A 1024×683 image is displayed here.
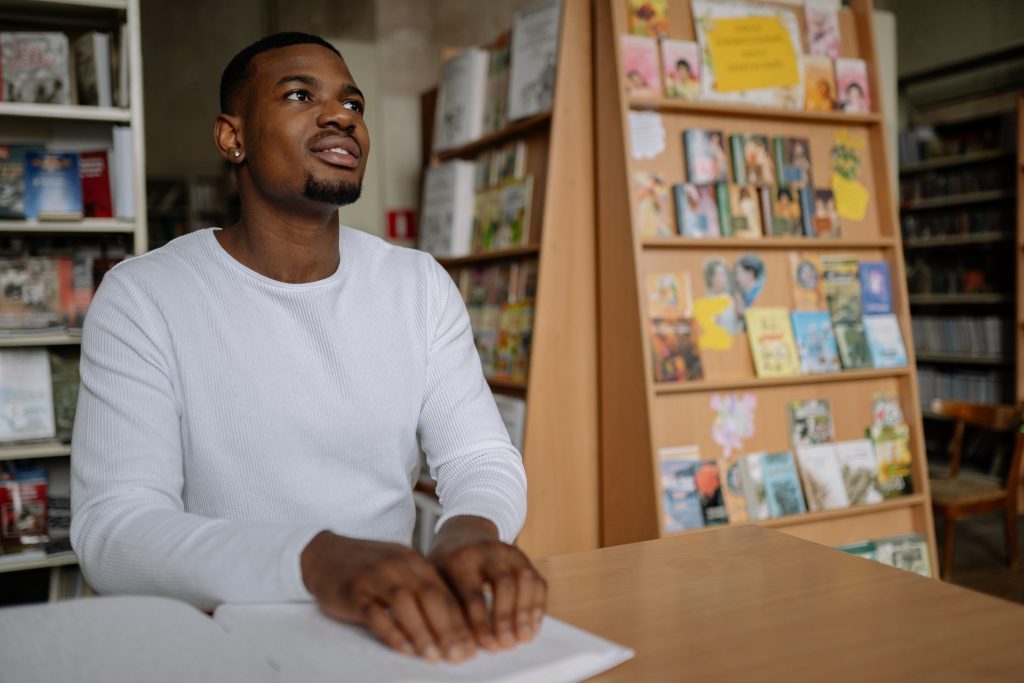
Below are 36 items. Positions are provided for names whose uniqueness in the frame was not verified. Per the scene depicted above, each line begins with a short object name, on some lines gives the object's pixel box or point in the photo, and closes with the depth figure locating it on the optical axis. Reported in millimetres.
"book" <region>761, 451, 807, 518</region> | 2936
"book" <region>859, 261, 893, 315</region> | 3121
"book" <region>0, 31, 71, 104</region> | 2715
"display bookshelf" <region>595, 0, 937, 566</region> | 2789
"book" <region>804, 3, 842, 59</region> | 3072
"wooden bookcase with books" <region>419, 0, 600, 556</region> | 2959
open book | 670
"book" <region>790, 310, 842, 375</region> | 2984
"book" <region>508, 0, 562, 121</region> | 2982
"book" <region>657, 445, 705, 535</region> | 2789
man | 1045
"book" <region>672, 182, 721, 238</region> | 2857
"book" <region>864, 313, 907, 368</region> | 3084
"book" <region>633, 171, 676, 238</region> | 2832
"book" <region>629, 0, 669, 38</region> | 2830
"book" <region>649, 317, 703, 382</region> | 2793
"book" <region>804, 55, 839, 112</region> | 3051
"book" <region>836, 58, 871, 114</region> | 3104
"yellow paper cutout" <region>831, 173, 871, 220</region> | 3111
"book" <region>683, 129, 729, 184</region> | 2896
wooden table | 736
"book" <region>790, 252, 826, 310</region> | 3020
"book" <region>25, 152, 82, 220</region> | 2746
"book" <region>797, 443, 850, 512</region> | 2986
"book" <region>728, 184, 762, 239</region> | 2932
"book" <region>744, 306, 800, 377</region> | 2922
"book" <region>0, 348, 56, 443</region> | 2750
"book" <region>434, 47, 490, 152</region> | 3467
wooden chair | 3662
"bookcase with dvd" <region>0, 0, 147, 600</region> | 2727
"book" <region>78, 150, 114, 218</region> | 2811
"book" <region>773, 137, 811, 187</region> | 3018
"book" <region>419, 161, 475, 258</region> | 3496
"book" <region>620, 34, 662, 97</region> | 2789
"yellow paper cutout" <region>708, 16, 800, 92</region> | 2924
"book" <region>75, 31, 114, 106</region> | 2770
